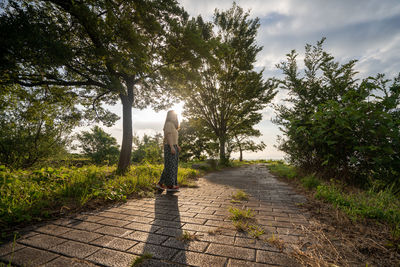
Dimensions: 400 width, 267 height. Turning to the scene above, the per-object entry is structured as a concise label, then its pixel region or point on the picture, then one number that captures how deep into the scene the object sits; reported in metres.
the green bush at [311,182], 4.56
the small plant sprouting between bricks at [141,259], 1.44
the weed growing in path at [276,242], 1.76
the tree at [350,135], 3.66
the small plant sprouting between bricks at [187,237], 1.90
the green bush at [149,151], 10.69
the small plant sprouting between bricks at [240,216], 2.53
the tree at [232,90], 14.06
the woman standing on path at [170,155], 4.41
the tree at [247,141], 18.53
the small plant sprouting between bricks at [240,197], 3.78
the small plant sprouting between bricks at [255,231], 2.01
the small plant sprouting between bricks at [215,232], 2.07
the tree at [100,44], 4.09
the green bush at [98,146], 16.94
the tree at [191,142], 17.31
